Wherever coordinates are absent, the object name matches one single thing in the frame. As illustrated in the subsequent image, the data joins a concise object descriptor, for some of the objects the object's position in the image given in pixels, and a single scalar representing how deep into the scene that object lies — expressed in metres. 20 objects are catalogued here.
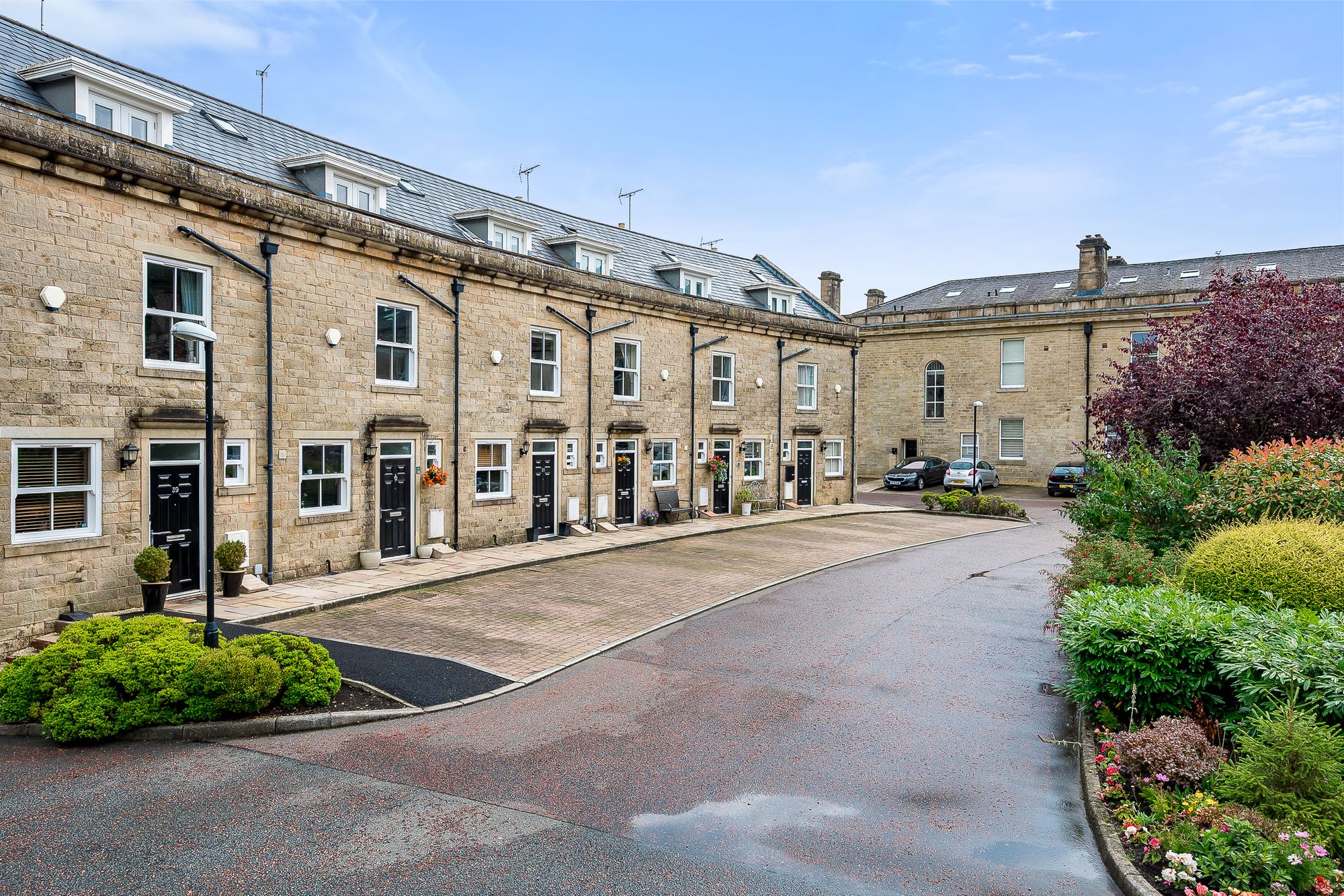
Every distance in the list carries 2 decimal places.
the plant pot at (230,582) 13.95
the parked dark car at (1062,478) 37.07
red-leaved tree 14.22
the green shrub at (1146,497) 11.88
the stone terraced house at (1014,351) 40.81
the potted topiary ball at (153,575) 12.48
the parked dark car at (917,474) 40.88
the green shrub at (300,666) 8.87
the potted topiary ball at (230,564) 13.74
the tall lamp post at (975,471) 34.62
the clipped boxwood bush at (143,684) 8.29
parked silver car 38.44
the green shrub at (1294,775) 5.76
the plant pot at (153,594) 12.49
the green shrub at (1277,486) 10.61
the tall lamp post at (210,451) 8.90
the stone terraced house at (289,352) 11.99
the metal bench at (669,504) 25.59
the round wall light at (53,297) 11.76
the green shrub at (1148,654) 7.62
